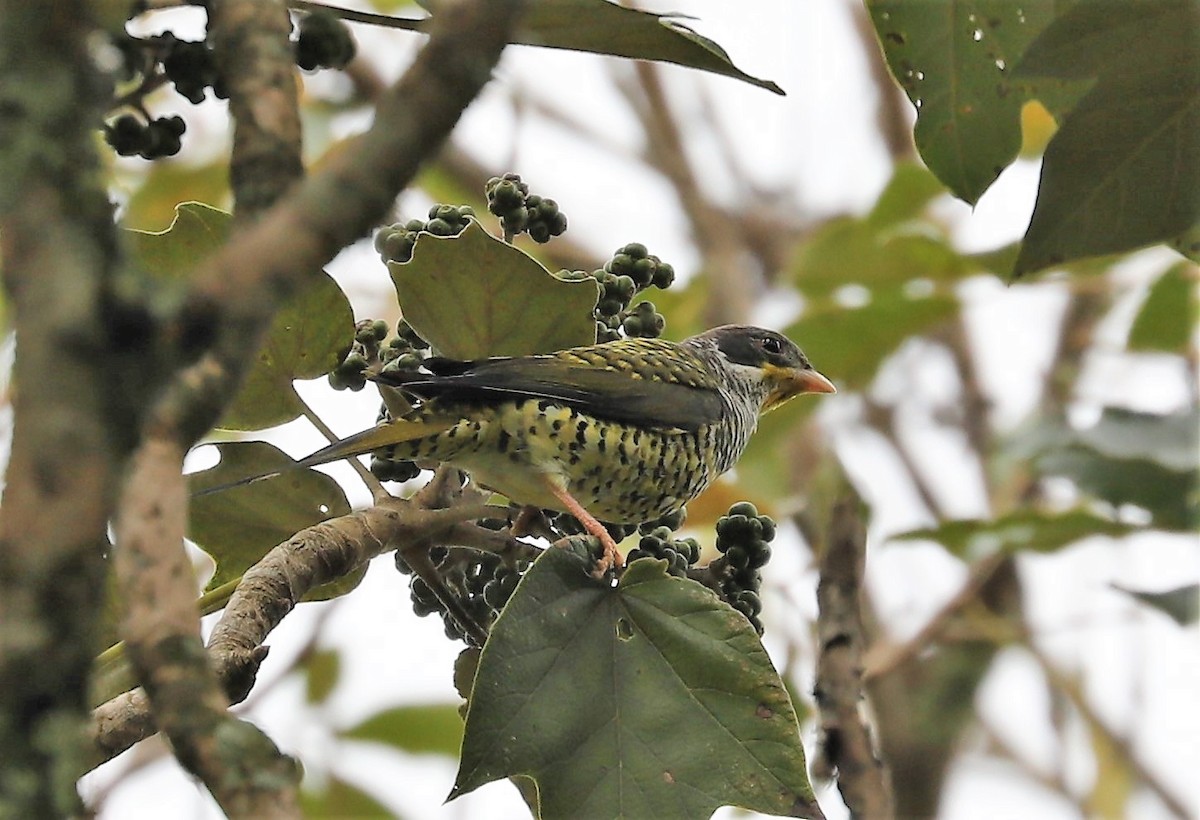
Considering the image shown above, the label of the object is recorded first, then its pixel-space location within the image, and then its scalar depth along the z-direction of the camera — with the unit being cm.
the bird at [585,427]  446
